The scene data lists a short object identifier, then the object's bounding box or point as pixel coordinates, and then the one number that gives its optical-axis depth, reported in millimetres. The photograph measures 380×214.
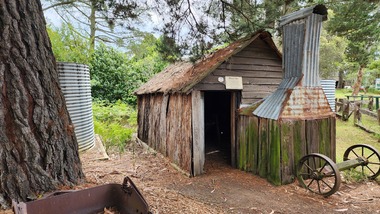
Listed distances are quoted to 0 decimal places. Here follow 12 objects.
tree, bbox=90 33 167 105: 14367
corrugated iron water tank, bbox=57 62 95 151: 5680
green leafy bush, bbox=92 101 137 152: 8500
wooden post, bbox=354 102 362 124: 11391
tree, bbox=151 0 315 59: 5172
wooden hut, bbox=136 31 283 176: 5742
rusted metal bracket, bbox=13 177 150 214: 1496
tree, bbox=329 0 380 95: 6969
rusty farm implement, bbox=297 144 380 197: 4168
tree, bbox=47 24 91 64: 6250
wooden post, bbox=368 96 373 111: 13172
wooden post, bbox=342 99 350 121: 12508
